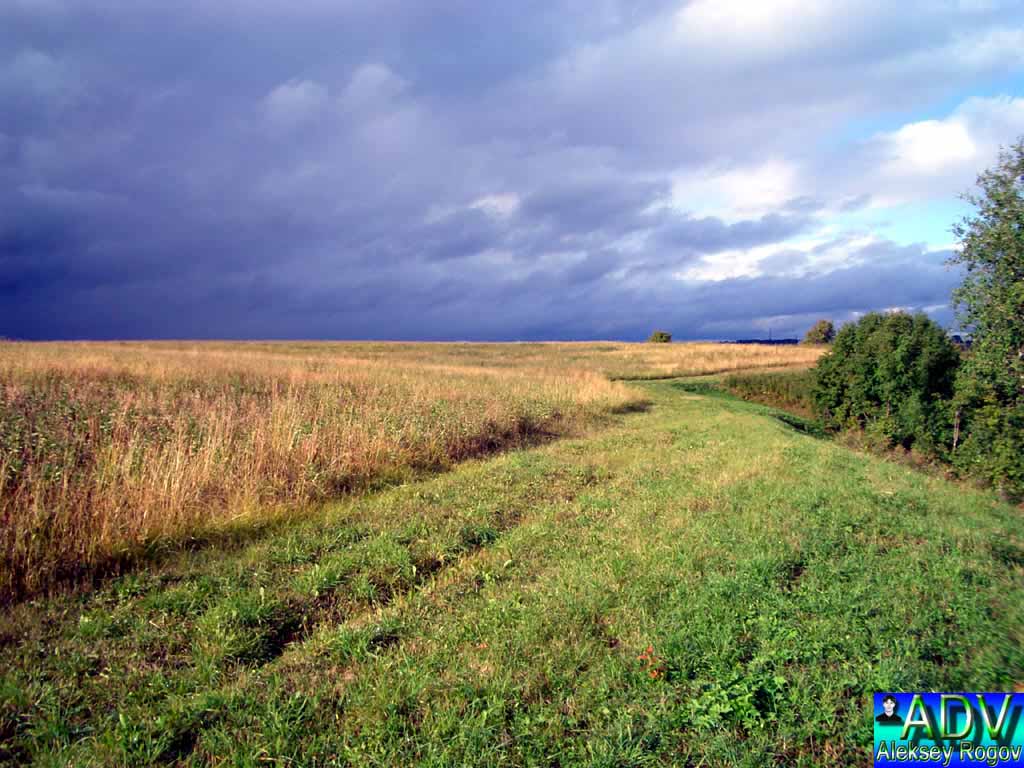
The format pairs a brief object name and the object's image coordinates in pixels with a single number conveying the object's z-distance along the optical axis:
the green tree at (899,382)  19.55
